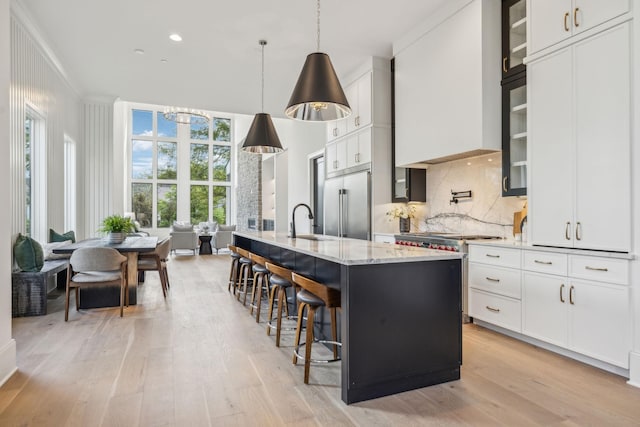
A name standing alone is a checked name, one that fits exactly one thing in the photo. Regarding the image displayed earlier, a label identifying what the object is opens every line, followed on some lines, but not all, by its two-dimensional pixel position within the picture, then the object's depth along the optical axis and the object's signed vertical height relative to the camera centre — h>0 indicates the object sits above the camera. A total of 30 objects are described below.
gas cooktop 3.74 -0.25
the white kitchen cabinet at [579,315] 2.50 -0.74
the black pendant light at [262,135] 4.57 +0.94
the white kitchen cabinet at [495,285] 3.22 -0.65
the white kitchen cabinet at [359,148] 5.13 +0.89
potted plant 4.96 -0.20
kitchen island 2.22 -0.65
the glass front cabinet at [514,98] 3.44 +1.04
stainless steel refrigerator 5.12 +0.10
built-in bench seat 4.05 -0.86
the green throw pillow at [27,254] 4.12 -0.45
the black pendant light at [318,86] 2.88 +0.96
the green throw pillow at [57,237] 5.42 -0.34
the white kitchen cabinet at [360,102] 5.15 +1.53
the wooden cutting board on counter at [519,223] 3.51 -0.10
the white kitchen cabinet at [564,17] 2.60 +1.42
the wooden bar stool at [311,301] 2.42 -0.57
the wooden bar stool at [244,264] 4.52 -0.64
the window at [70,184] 6.69 +0.51
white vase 4.95 -0.32
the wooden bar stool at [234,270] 5.12 -0.80
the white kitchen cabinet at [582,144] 2.53 +0.49
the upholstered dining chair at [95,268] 3.92 -0.57
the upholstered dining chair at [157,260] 4.86 -0.62
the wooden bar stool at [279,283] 3.06 -0.58
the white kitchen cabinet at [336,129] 5.76 +1.29
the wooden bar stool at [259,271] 3.81 -0.58
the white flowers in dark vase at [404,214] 5.08 -0.02
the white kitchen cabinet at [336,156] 5.74 +0.88
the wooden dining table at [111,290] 4.46 -0.83
